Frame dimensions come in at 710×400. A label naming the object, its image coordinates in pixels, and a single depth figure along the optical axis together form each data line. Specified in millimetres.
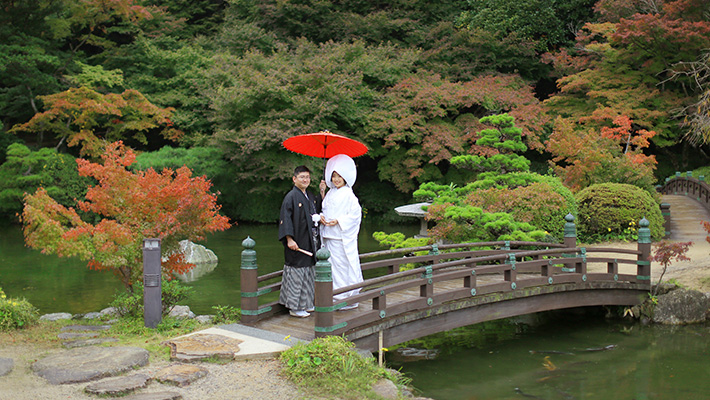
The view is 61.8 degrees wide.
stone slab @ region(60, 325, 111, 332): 7018
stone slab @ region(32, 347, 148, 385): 5242
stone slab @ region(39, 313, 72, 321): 8859
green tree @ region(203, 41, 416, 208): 21141
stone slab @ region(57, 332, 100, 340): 6625
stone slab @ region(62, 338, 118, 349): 6306
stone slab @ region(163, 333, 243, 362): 5789
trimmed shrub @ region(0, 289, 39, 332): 7007
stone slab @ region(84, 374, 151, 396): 4895
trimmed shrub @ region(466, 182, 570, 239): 12172
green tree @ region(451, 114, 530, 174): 12992
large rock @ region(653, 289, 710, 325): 10023
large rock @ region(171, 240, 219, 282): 14680
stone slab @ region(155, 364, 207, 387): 5204
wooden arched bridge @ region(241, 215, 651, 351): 6719
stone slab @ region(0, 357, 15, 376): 5383
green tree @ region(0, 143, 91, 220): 20609
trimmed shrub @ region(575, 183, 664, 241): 14789
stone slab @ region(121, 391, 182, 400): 4824
